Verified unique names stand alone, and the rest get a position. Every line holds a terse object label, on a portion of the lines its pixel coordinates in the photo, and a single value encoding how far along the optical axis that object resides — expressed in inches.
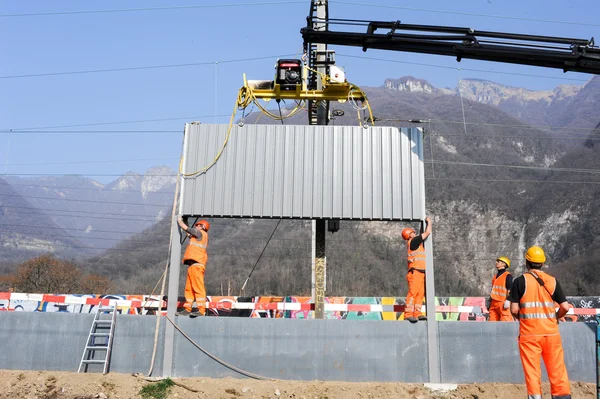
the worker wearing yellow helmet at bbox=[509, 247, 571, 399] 277.3
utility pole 491.2
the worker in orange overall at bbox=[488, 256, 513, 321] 481.5
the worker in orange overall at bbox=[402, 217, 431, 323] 441.4
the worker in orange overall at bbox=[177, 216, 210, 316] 434.6
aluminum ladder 406.7
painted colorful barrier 633.0
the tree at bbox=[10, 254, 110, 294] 1507.1
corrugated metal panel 451.8
